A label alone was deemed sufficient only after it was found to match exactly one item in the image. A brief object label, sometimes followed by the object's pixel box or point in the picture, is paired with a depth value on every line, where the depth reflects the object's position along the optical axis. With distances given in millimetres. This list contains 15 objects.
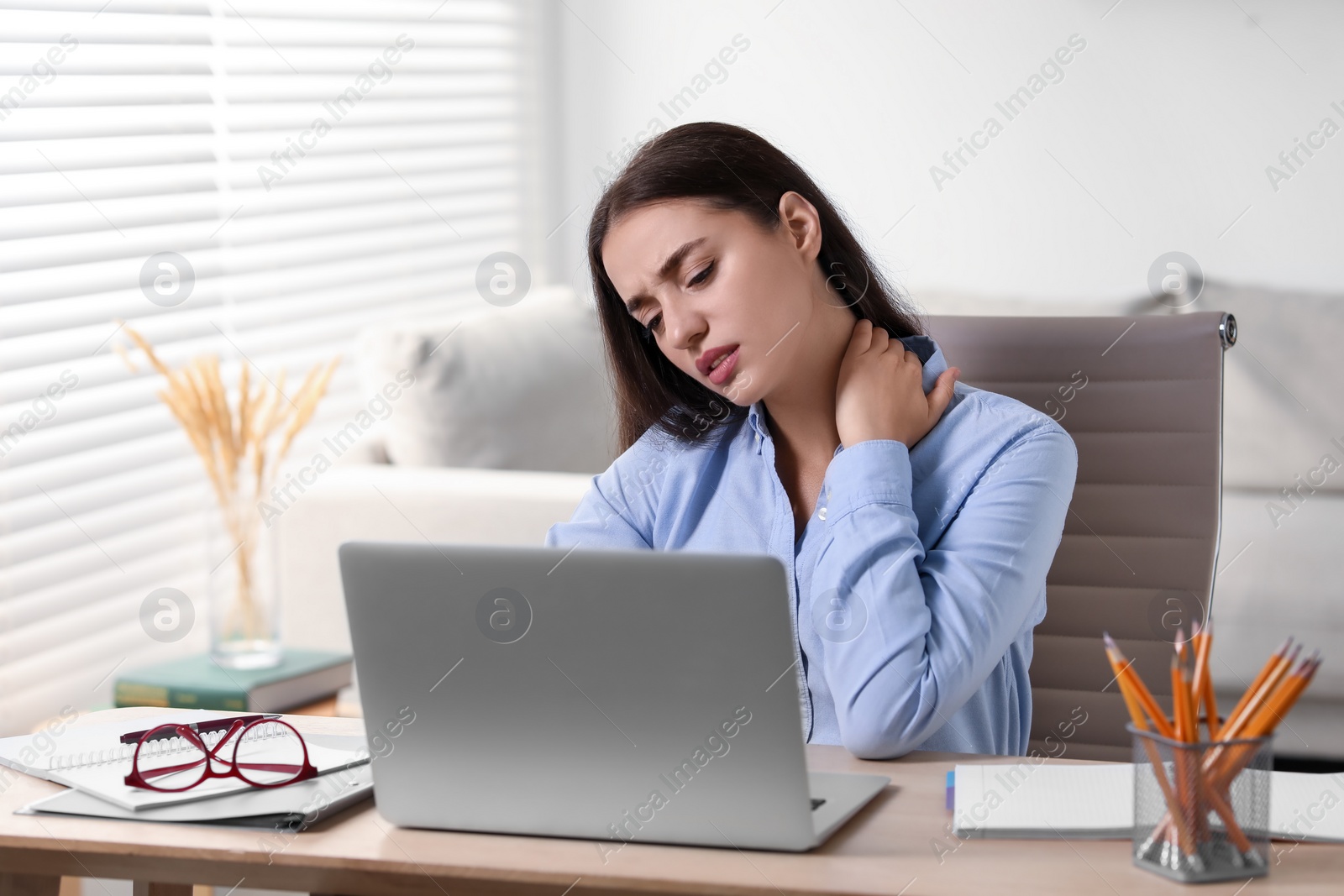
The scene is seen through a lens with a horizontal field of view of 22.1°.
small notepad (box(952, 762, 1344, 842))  2743
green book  4552
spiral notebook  2864
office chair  3512
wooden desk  2666
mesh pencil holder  2647
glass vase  4790
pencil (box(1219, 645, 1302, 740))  2654
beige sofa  4778
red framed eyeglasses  2898
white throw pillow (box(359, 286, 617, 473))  5197
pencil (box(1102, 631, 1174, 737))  2666
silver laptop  2694
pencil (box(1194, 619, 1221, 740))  2660
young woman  3095
